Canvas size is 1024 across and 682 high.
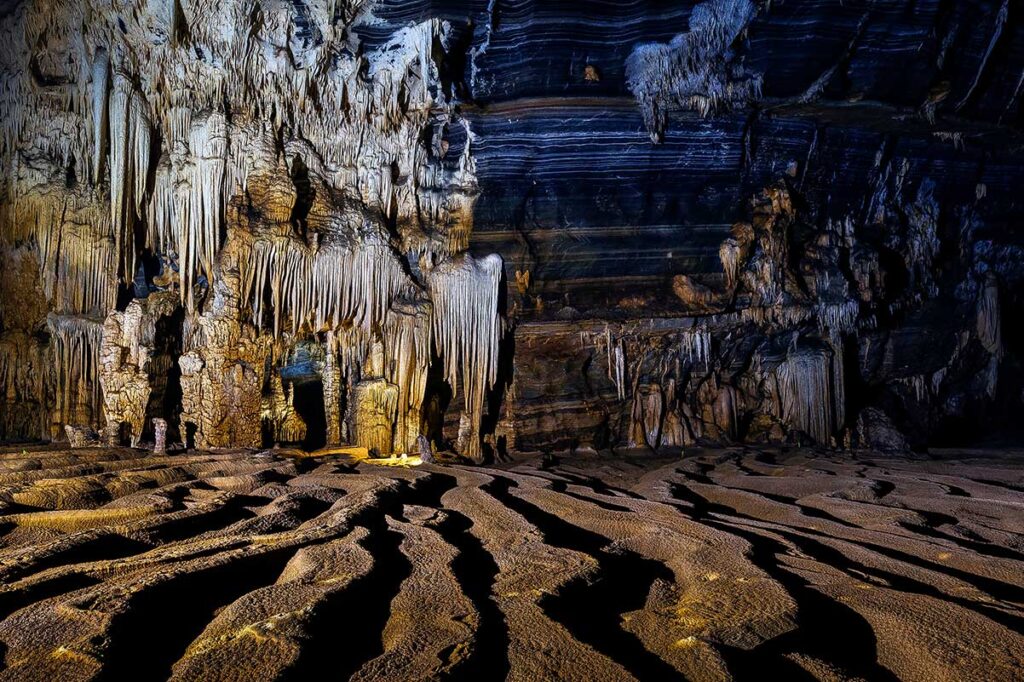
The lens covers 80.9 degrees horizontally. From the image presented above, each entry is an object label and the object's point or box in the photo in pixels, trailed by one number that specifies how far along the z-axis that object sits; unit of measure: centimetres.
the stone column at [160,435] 788
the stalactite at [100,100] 857
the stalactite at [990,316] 1232
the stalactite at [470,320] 1014
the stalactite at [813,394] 1112
